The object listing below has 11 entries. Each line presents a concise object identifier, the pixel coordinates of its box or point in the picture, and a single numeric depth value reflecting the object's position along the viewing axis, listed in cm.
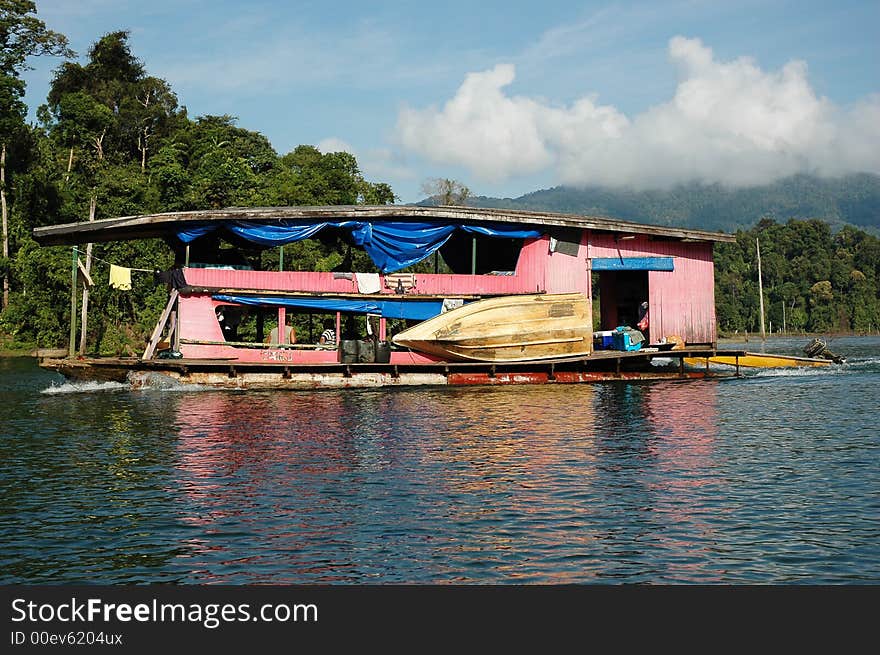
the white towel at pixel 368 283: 3102
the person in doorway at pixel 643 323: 3375
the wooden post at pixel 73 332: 3010
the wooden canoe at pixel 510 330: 2961
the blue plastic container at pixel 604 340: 3362
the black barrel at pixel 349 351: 3041
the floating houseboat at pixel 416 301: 2947
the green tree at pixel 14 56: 5888
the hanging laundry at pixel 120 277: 3147
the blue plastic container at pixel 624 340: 3262
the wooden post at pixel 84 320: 3136
